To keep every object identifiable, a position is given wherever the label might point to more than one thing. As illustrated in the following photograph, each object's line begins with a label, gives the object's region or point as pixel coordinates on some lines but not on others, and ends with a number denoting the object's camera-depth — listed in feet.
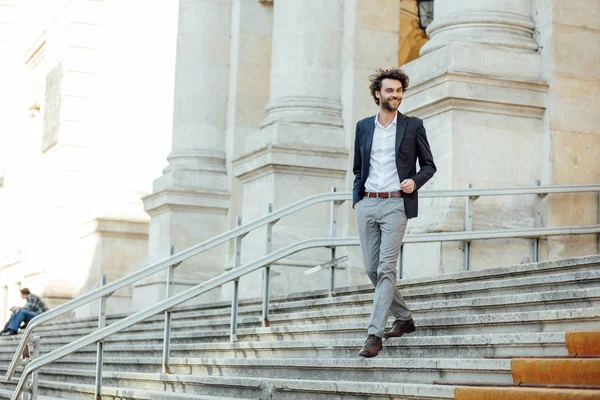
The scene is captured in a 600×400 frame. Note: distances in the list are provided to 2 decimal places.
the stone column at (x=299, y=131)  60.02
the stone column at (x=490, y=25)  48.63
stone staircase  25.60
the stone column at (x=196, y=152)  73.88
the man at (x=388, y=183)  29.80
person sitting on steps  81.33
